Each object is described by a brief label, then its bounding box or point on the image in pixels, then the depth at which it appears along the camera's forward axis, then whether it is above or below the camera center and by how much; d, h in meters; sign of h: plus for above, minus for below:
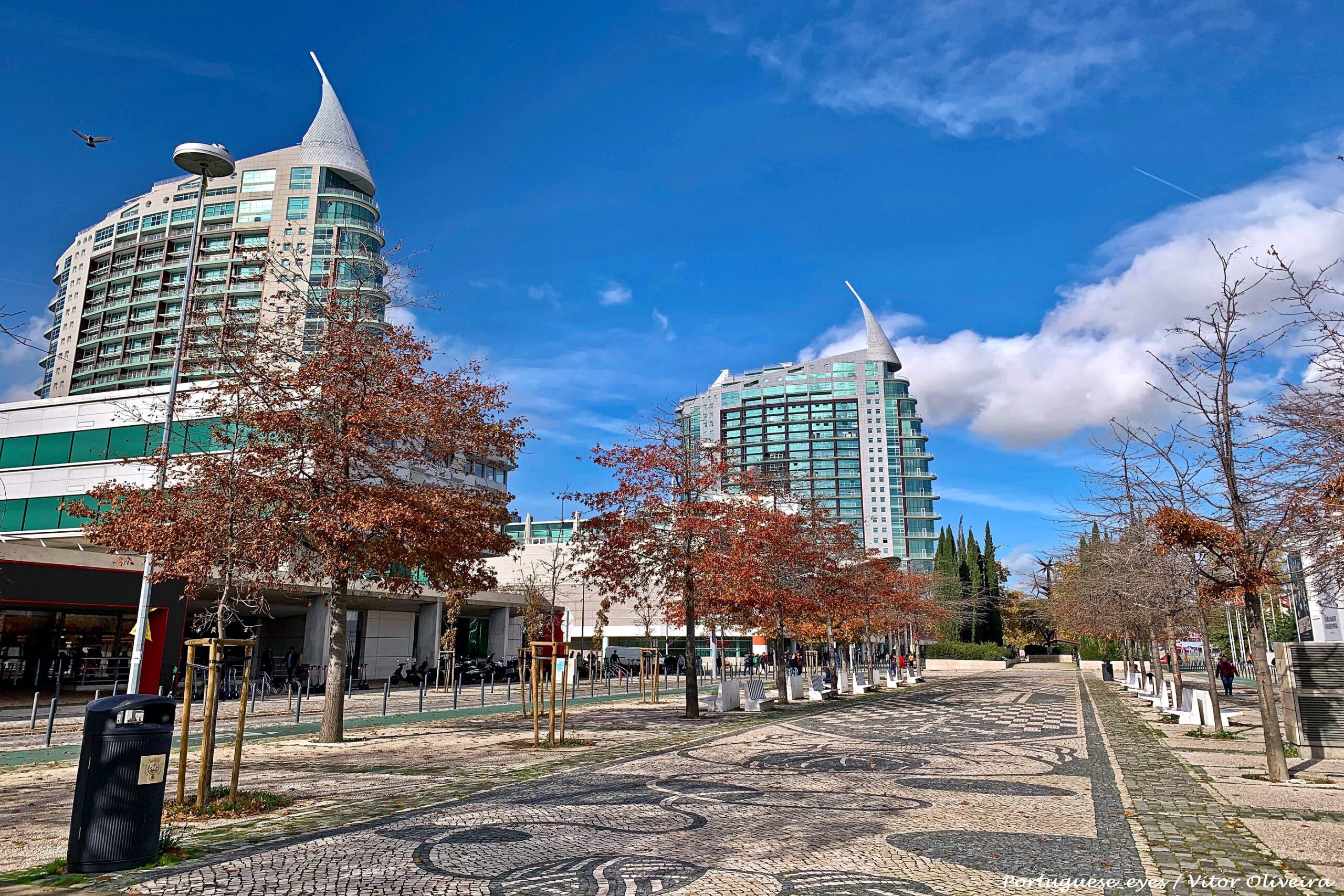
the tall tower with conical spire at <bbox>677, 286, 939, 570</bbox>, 164.25 +38.59
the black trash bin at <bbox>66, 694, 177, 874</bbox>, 6.56 -1.30
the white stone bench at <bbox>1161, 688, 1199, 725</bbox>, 20.39 -2.01
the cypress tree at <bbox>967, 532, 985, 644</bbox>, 81.31 +4.06
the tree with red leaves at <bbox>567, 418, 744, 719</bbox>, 22.27 +2.34
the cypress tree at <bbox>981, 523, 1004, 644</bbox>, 91.19 +1.30
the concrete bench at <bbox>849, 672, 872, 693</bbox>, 36.82 -2.57
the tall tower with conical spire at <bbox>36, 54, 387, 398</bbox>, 92.44 +39.76
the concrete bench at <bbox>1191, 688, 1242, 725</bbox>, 19.92 -1.87
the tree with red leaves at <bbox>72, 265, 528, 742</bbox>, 15.06 +2.74
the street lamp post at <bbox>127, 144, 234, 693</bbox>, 16.08 +6.80
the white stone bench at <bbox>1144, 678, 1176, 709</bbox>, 24.17 -1.99
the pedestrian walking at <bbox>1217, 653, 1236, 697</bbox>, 31.92 -1.72
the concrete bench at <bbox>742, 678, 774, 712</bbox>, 24.89 -2.13
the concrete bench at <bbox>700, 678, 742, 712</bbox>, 24.12 -2.16
